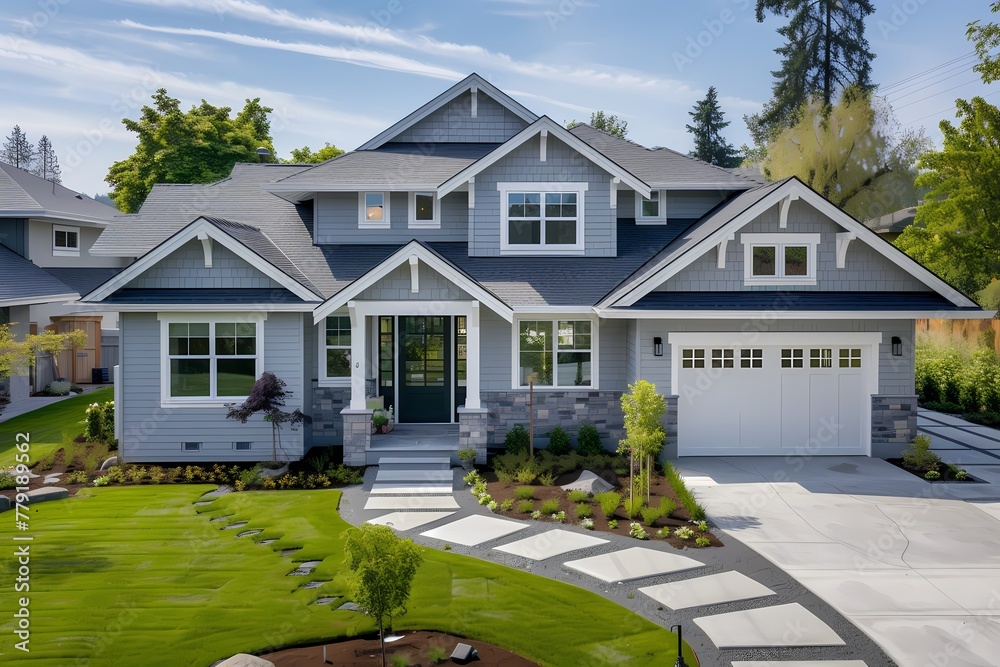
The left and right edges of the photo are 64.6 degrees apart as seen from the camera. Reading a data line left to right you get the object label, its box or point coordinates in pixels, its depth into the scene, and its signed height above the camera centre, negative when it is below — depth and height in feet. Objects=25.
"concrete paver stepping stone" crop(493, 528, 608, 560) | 33.63 -9.03
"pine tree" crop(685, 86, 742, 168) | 168.25 +43.78
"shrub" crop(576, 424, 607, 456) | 49.49 -6.54
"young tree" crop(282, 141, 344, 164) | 123.54 +31.90
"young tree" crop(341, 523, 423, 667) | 22.26 -6.55
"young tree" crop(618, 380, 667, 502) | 39.70 -4.25
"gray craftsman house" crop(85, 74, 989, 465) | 47.75 +0.97
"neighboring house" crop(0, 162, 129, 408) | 73.00 +8.07
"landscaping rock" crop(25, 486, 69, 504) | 41.81 -8.43
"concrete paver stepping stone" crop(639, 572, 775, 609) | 28.53 -9.35
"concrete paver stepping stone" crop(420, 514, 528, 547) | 35.40 -8.88
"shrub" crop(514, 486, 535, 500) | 40.73 -8.01
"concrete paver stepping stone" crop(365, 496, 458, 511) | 40.34 -8.56
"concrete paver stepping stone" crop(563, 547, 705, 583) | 31.14 -9.17
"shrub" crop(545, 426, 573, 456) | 49.57 -6.62
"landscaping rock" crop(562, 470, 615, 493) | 41.63 -7.80
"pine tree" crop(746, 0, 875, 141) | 124.67 +46.14
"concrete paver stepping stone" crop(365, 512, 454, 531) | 37.27 -8.78
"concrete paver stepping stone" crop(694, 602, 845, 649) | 25.20 -9.57
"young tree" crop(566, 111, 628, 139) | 186.19 +51.03
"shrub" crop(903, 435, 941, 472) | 46.21 -6.96
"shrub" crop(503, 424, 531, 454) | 49.52 -6.48
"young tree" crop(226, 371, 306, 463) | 46.19 -4.03
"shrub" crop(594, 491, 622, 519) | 37.92 -7.96
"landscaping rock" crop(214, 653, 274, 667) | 22.76 -9.37
